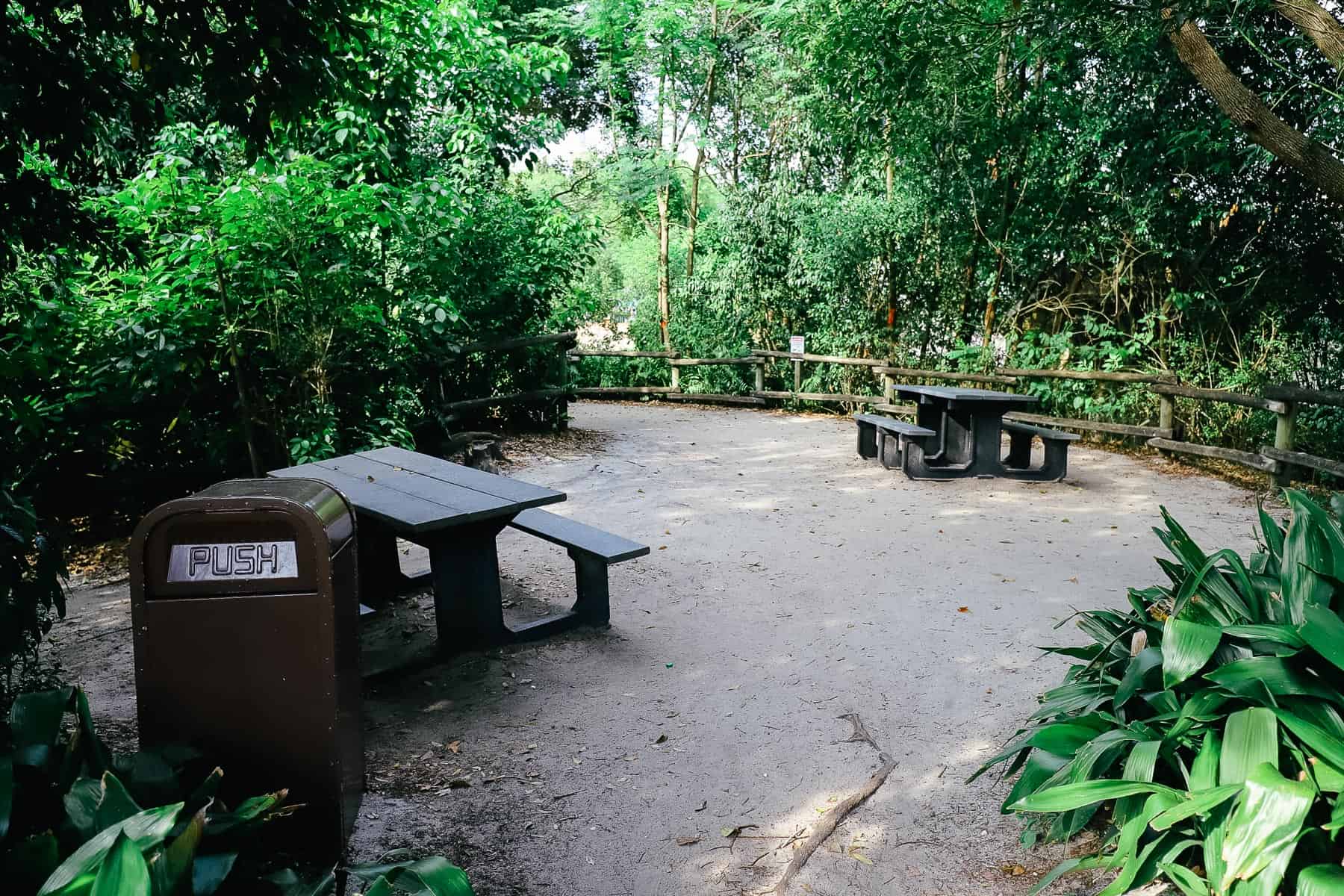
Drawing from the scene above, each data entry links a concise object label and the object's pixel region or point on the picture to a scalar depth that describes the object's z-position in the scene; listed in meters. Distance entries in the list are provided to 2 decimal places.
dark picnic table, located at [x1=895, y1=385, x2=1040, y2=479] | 8.65
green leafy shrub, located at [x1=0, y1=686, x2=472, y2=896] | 1.61
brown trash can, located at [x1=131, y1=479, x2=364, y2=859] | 2.38
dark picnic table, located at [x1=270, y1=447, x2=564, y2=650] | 4.05
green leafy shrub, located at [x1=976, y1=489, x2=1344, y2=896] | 1.97
